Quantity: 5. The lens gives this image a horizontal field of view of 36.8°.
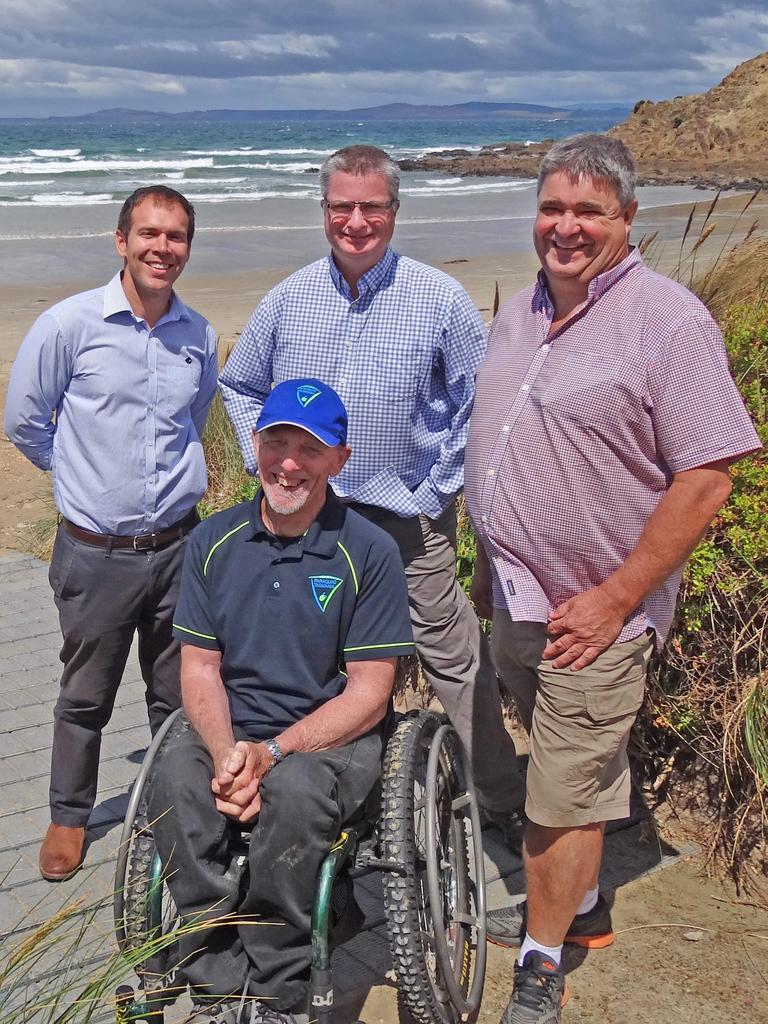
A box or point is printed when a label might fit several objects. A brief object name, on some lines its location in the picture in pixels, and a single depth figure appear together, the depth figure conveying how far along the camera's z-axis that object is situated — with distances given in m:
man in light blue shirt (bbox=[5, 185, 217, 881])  3.44
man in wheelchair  2.54
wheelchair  2.46
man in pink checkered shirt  2.66
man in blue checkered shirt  3.44
